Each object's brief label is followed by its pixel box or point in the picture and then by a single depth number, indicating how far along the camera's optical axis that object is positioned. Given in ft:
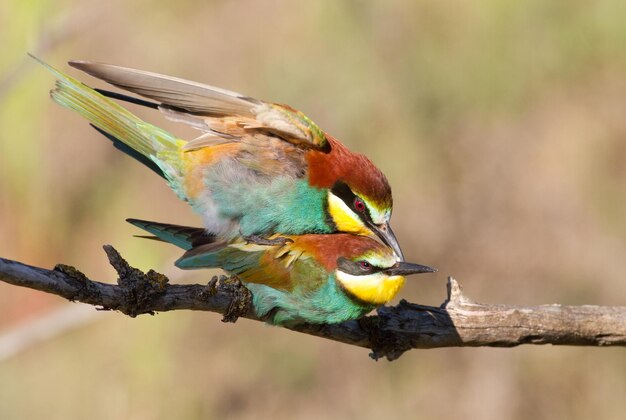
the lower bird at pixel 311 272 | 17.28
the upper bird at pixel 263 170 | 19.26
